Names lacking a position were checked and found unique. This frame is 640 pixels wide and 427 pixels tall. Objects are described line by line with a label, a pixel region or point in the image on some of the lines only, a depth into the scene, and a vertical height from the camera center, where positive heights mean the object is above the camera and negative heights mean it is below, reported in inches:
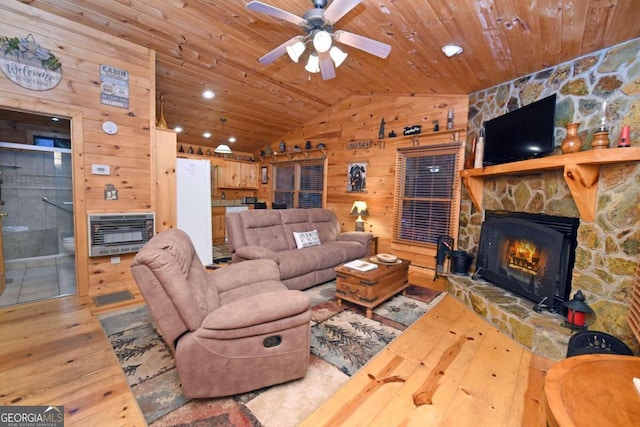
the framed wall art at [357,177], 200.4 +13.5
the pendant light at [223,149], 206.2 +31.3
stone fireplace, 78.3 -19.1
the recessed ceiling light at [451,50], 105.0 +58.6
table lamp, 189.3 -11.1
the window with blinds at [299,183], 235.0 +9.1
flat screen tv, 100.4 +27.4
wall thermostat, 118.6 +26.0
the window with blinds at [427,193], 160.9 +2.6
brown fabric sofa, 126.0 -27.8
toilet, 167.5 -36.3
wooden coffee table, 104.6 -36.3
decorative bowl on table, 121.5 -28.6
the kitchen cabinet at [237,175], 263.6 +16.2
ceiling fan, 76.6 +51.8
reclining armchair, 56.0 -30.3
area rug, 58.3 -48.0
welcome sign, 97.8 +44.9
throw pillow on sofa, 150.3 -25.8
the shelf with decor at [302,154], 226.1 +34.8
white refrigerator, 158.9 -7.7
